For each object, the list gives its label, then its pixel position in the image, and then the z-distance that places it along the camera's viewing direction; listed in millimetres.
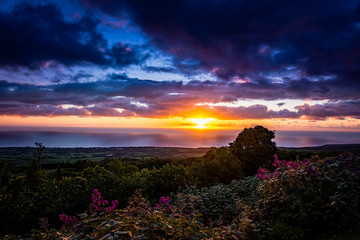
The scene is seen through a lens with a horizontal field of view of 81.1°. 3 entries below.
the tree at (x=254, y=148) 18484
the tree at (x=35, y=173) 9184
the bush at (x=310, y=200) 4859
